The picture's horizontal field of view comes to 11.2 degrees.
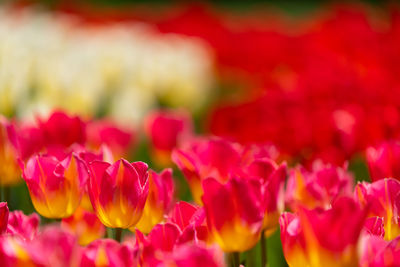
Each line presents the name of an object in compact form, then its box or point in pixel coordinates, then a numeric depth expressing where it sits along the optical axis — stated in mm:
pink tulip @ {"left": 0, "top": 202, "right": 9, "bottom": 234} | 1744
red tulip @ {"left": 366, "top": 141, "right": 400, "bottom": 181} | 1900
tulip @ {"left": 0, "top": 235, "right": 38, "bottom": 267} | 1660
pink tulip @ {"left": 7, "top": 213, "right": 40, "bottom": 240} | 1762
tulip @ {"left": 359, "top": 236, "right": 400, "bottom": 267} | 1688
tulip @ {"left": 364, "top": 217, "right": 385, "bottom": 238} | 1761
